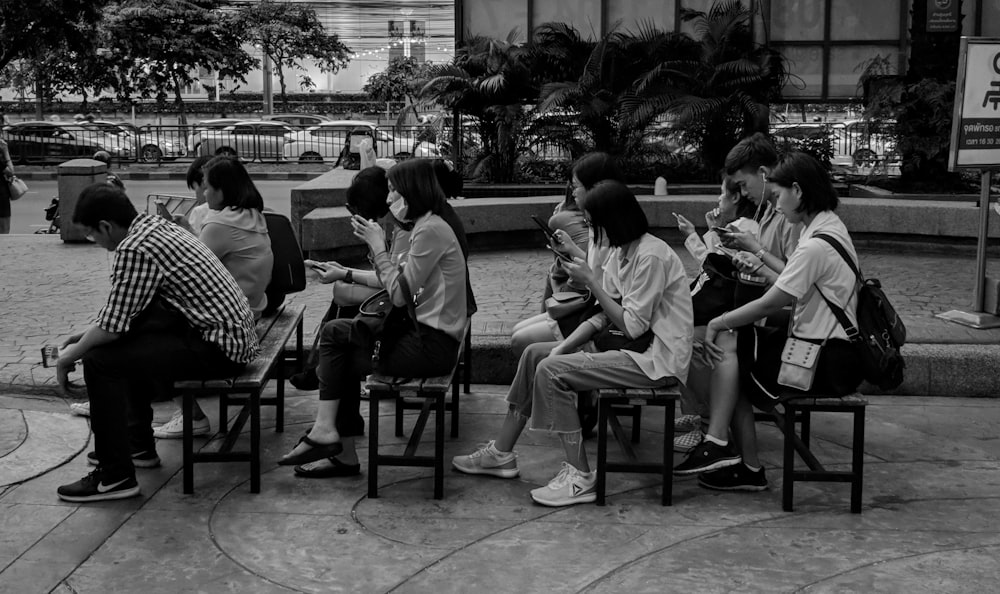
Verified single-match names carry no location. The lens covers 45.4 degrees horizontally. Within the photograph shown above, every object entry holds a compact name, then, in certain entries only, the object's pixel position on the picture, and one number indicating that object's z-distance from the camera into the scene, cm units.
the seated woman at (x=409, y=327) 563
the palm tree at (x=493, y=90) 1725
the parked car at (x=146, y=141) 3359
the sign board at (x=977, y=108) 828
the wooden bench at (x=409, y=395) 548
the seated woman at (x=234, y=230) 657
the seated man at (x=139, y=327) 540
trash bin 1407
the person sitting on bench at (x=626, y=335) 540
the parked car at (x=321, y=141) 3341
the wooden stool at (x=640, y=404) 537
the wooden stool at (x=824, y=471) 534
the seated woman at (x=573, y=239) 627
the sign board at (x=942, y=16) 1556
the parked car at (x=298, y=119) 4153
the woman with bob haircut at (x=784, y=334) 533
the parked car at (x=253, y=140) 3356
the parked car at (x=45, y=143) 3219
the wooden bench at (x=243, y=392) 552
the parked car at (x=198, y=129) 3406
